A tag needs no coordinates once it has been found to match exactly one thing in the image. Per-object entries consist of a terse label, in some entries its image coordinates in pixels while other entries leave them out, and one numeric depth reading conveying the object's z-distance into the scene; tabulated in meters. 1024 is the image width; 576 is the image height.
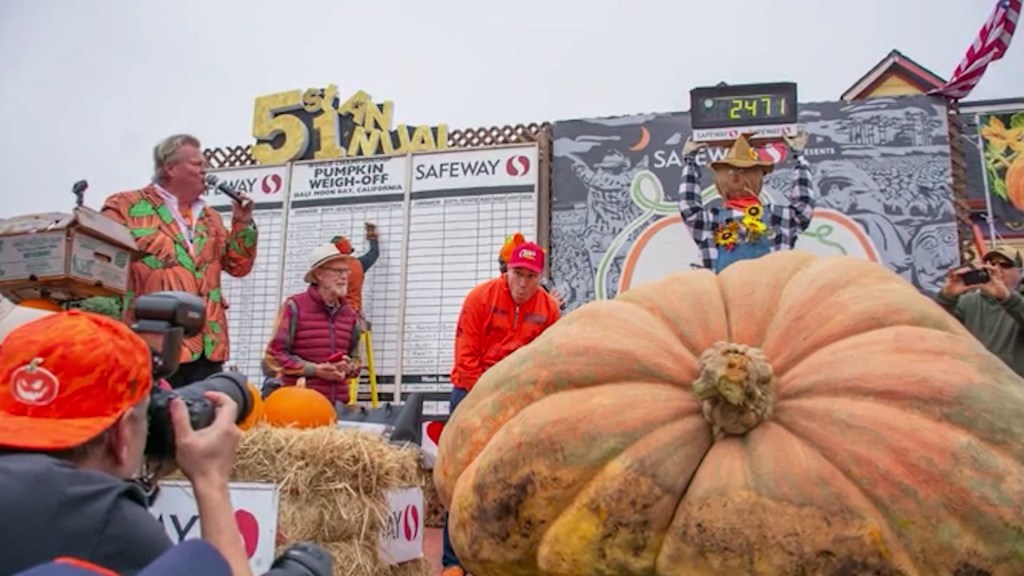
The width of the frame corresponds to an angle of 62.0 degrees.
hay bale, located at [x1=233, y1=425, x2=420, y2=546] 2.97
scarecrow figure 3.83
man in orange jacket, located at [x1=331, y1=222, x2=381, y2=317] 6.88
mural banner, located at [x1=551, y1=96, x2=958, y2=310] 5.93
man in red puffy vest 4.24
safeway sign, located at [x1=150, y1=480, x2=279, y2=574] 2.53
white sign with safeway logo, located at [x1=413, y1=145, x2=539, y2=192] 6.80
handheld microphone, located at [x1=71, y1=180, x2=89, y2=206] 3.31
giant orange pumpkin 1.37
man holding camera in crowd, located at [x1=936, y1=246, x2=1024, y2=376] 3.64
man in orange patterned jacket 3.31
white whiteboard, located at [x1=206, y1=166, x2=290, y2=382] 7.45
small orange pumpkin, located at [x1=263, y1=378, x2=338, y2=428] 3.62
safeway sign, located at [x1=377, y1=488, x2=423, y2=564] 3.28
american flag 6.01
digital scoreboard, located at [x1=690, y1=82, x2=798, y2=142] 5.83
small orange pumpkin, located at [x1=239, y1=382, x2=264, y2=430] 3.34
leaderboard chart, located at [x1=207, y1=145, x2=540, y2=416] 6.88
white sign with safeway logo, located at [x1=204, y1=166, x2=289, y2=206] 7.56
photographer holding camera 1.05
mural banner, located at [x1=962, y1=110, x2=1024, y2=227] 6.52
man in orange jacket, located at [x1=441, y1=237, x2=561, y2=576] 4.05
